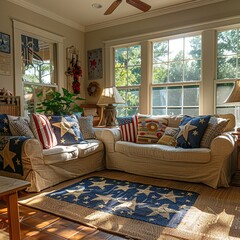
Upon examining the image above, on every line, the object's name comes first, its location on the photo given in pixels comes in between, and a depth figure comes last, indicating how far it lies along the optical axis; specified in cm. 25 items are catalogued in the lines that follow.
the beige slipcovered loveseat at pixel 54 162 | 254
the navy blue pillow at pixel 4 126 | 281
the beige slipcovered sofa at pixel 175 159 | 266
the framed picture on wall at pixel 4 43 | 360
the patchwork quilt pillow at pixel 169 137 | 316
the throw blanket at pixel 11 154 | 255
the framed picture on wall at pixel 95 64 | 494
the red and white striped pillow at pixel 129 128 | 351
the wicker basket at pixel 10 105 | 343
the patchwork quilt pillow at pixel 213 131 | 287
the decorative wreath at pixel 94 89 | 498
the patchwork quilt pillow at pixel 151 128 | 338
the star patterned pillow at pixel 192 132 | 292
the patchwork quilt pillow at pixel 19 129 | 280
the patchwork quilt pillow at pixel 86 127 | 361
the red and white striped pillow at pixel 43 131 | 288
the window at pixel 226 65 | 371
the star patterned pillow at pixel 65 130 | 310
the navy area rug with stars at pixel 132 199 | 200
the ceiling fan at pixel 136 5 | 295
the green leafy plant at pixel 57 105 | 371
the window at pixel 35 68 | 405
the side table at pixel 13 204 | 139
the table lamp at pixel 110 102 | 385
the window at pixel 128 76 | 459
